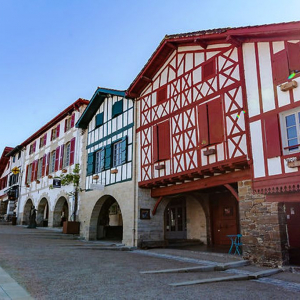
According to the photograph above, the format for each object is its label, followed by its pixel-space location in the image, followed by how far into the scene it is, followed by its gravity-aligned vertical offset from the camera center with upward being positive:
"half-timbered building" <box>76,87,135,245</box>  12.45 +2.53
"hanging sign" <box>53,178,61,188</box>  16.94 +2.06
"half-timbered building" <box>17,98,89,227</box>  17.85 +3.70
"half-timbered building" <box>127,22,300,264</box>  7.57 +2.59
